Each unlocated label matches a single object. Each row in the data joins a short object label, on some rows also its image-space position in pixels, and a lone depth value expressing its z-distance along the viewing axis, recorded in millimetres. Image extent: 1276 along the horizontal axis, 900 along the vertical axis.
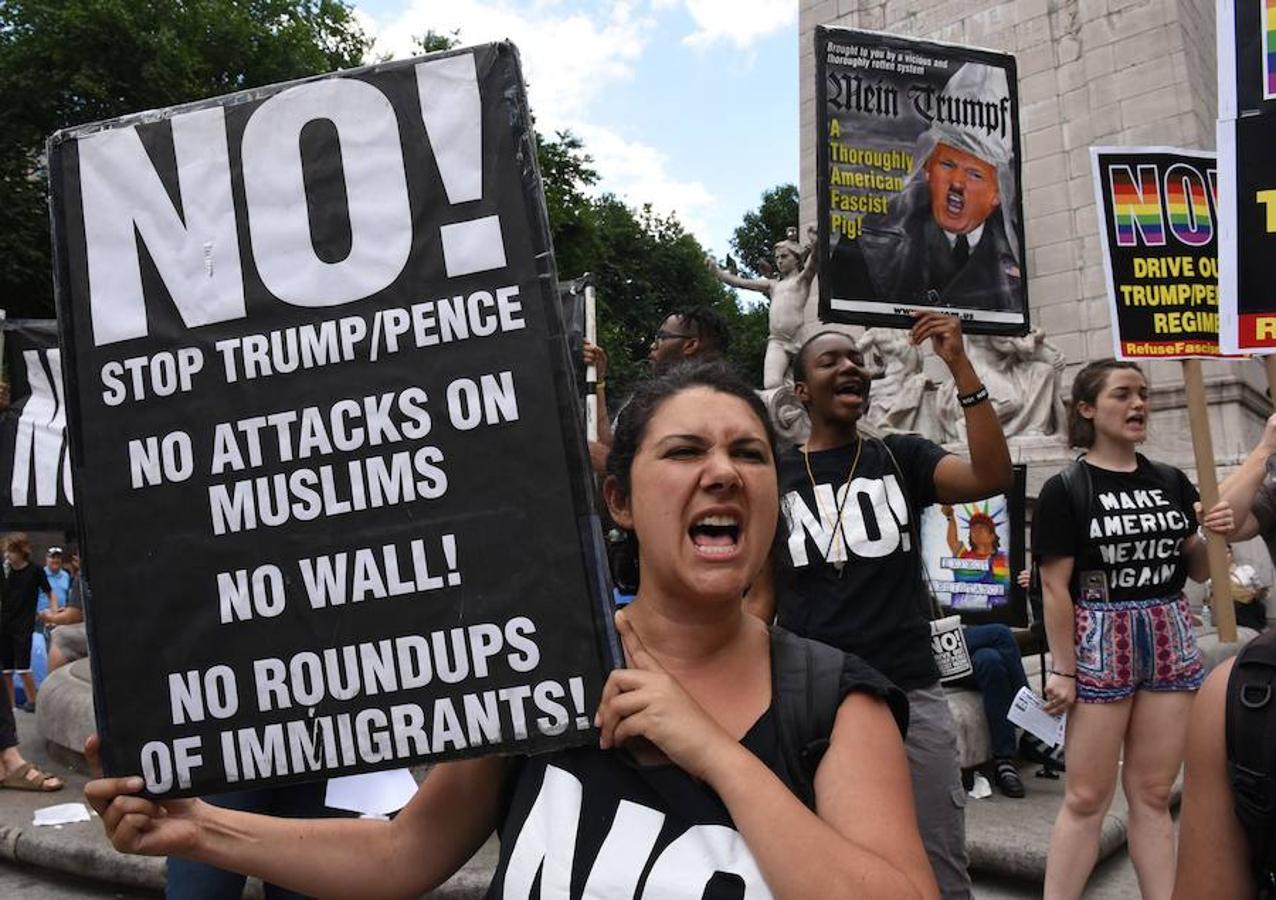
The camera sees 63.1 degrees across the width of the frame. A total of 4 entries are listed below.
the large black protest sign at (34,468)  5297
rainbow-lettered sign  4250
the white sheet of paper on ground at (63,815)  4883
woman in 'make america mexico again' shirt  3396
